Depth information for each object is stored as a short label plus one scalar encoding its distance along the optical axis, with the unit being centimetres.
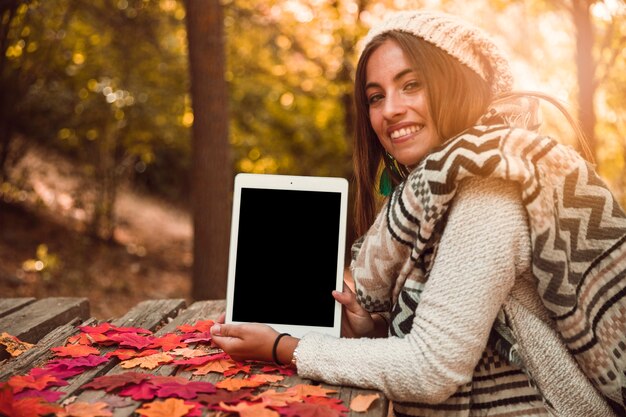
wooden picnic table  194
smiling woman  193
